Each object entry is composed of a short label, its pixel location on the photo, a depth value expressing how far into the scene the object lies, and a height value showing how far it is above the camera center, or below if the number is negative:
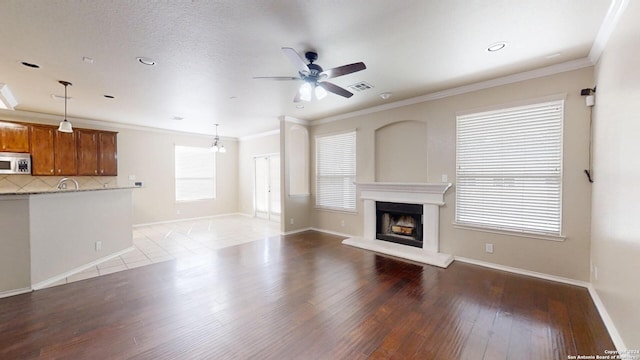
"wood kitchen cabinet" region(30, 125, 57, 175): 5.20 +0.57
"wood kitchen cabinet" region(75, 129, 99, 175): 5.72 +0.58
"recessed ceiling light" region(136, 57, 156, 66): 2.94 +1.40
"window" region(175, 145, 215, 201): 7.74 +0.08
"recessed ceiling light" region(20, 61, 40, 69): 3.04 +1.39
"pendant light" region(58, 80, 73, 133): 4.04 +0.80
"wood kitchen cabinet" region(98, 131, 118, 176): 6.03 +0.57
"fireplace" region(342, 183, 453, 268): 4.25 -0.90
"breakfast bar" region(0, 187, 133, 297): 2.94 -0.80
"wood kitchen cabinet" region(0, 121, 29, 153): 4.95 +0.79
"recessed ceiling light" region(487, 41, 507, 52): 2.67 +1.42
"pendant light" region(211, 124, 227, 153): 7.29 +0.82
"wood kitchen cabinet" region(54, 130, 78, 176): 5.45 +0.50
